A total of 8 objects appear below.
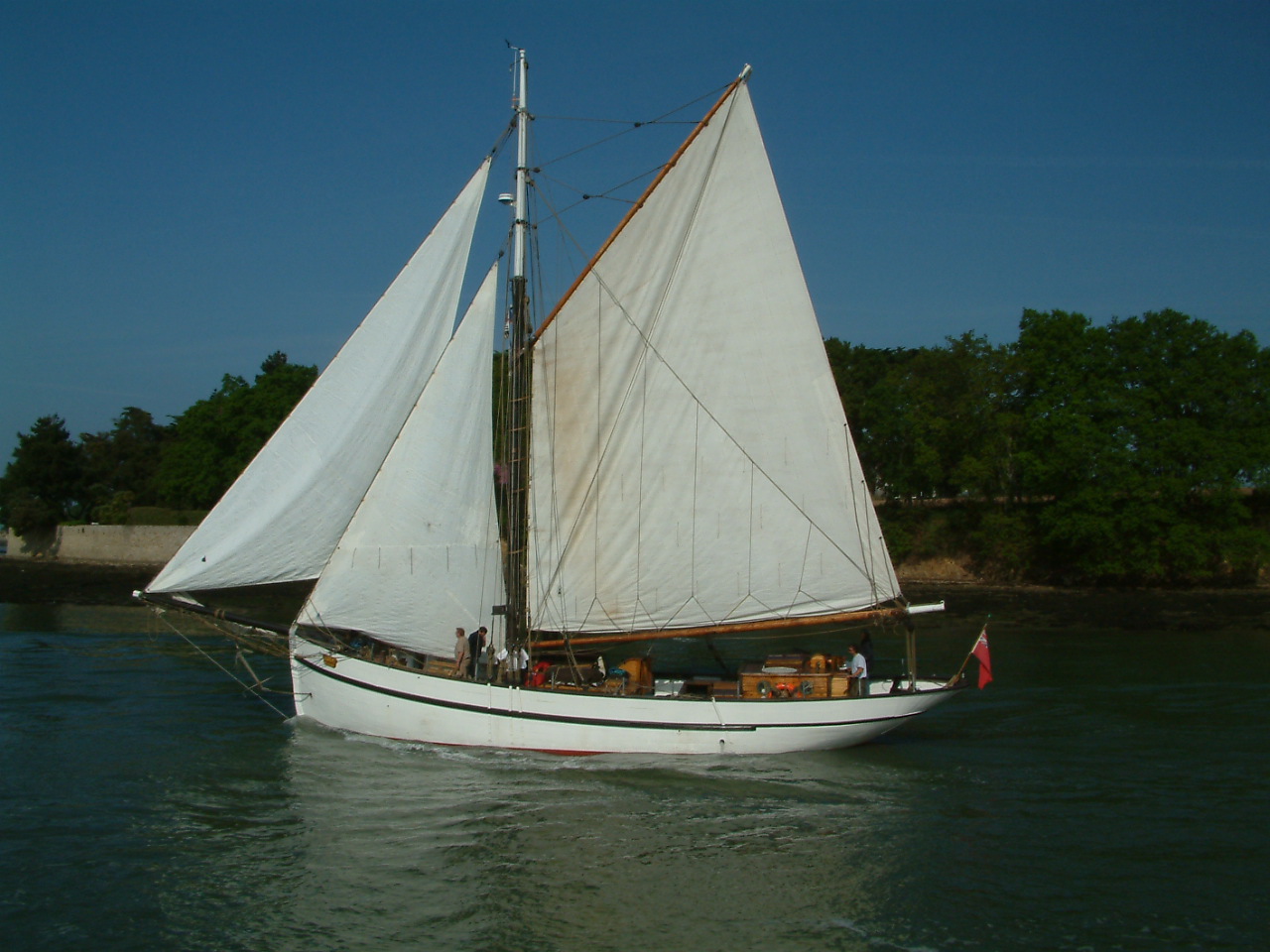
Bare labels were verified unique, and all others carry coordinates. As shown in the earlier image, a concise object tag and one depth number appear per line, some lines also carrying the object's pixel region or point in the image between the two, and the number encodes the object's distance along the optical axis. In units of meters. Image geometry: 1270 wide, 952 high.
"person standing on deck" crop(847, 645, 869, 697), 20.61
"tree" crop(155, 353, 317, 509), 78.75
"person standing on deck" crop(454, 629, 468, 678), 20.88
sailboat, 20.62
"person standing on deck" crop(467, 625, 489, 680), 21.14
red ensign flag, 20.54
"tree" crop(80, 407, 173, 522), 92.56
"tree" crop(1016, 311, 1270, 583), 52.38
